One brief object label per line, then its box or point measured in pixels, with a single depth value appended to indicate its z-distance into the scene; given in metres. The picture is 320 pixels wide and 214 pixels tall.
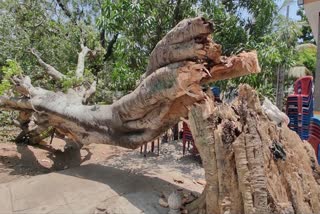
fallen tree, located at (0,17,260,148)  3.18
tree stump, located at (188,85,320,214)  2.76
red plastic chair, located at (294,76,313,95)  4.51
